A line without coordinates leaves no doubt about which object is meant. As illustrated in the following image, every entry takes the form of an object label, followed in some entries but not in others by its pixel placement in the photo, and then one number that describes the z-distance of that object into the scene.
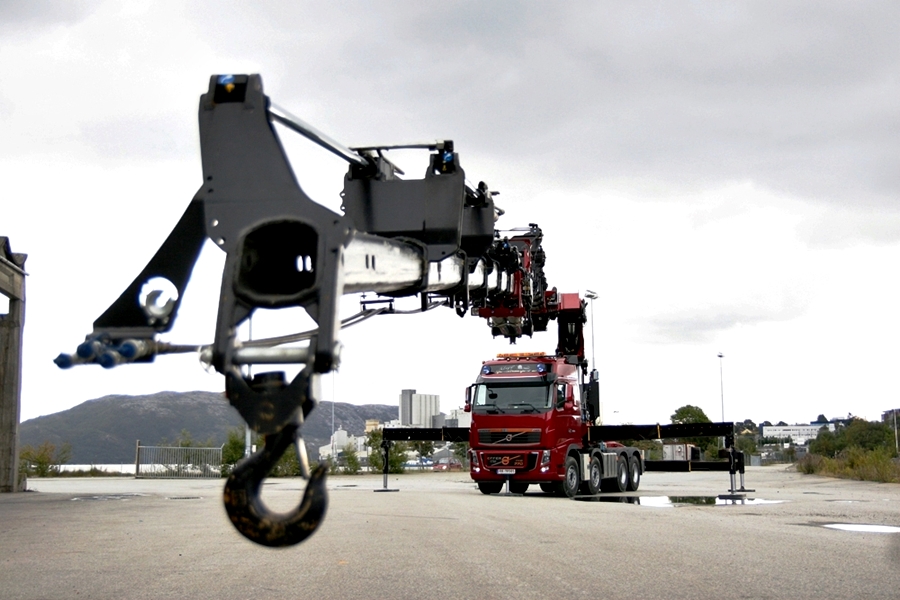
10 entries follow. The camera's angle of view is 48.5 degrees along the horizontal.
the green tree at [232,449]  40.91
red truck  22.80
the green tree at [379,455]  44.41
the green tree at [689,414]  70.88
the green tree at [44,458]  43.50
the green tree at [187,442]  44.44
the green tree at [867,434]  78.44
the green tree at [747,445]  90.36
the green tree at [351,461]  43.53
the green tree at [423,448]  52.65
